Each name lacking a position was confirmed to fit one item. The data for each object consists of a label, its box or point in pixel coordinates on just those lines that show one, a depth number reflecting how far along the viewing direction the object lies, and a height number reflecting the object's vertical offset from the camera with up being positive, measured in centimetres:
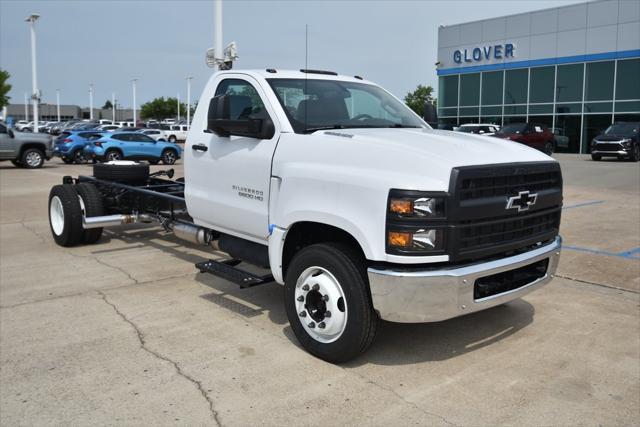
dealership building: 3312 +497
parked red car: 2761 +74
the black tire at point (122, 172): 852 -39
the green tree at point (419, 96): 6112 +547
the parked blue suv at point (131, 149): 2473 -15
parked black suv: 2562 +36
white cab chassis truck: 384 -40
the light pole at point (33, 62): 3794 +518
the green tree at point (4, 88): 7219 +677
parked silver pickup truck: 2334 -13
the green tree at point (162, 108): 10612 +662
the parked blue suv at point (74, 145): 2702 -3
